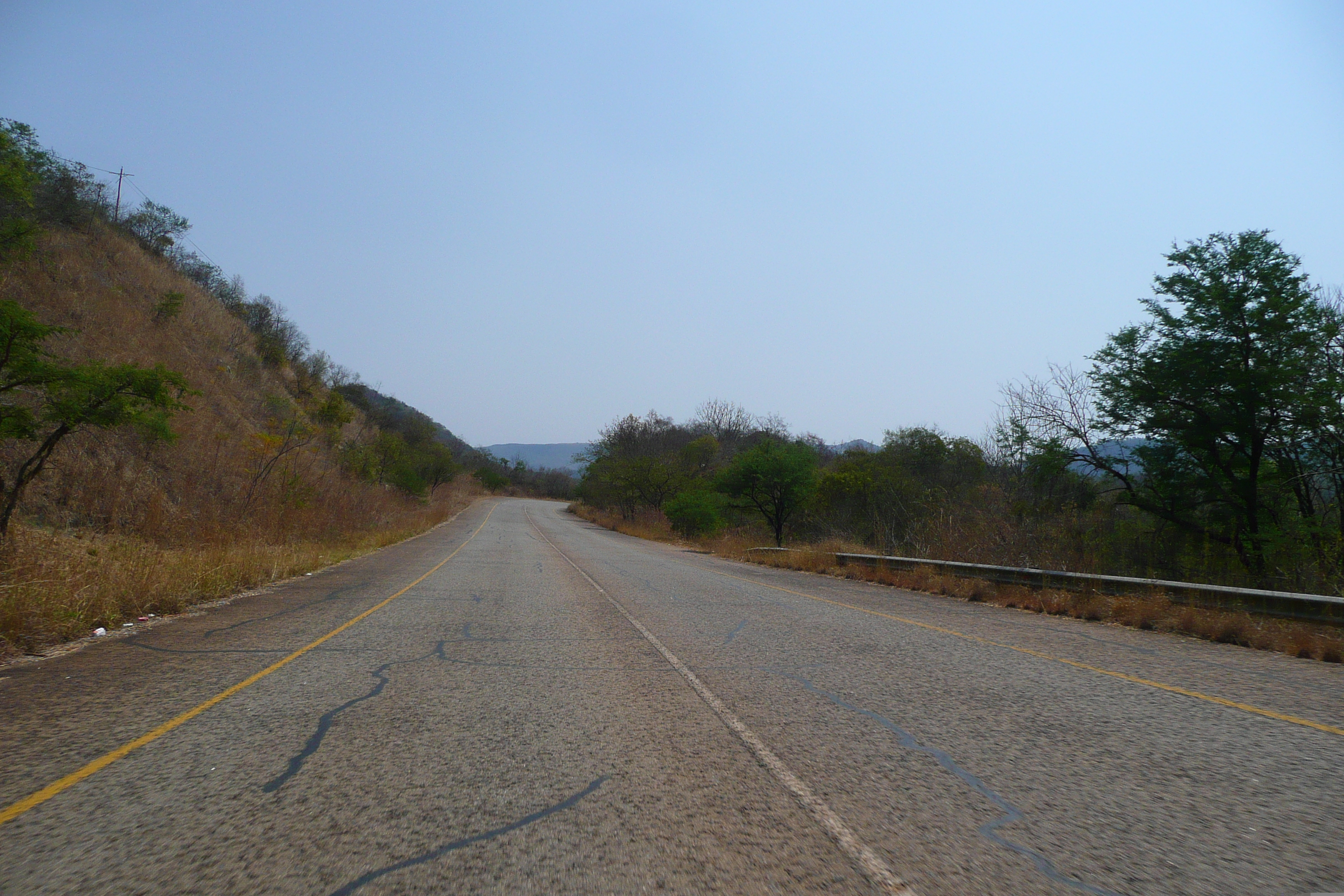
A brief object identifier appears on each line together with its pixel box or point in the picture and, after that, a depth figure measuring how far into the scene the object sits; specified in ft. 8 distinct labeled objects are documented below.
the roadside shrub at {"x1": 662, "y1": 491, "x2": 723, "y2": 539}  141.69
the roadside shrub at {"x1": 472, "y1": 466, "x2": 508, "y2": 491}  373.40
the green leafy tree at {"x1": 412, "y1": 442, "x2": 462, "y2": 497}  220.23
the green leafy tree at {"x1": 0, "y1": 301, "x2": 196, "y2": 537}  31.96
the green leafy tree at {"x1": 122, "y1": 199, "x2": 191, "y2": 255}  147.33
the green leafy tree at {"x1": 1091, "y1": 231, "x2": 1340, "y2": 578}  59.67
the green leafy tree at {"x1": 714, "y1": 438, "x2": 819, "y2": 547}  118.32
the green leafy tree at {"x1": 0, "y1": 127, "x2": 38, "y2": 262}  63.98
